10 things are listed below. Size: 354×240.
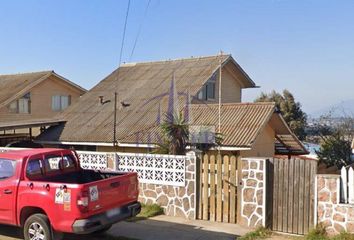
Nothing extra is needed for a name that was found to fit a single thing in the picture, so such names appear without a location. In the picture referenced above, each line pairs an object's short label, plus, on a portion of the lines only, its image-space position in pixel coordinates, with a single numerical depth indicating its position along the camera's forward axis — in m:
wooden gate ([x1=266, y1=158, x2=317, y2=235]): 8.43
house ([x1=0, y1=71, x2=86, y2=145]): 27.42
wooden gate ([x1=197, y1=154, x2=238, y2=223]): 9.47
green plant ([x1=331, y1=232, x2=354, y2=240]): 7.74
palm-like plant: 11.81
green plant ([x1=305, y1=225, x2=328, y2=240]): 8.03
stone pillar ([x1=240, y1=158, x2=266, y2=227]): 8.97
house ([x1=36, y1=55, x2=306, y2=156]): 15.05
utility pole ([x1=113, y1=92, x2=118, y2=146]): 16.34
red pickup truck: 6.74
